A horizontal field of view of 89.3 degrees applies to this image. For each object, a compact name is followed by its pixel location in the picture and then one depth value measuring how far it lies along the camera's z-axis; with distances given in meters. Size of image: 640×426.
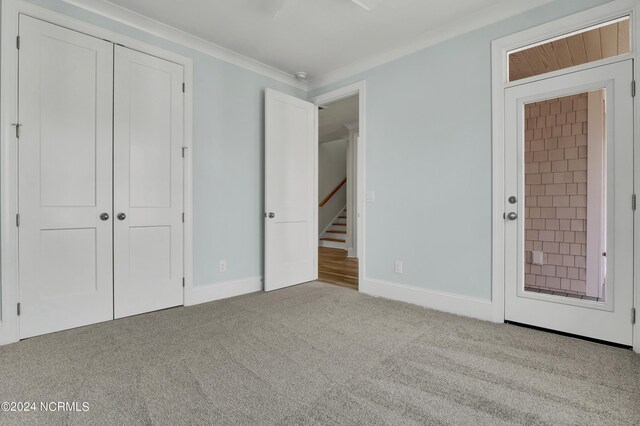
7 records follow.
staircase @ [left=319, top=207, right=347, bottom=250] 7.36
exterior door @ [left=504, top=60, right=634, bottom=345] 2.13
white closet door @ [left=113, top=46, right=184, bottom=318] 2.67
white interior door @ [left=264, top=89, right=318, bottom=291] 3.60
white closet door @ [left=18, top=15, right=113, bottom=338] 2.27
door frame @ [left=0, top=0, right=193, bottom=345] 2.17
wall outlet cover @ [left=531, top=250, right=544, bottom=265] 2.48
